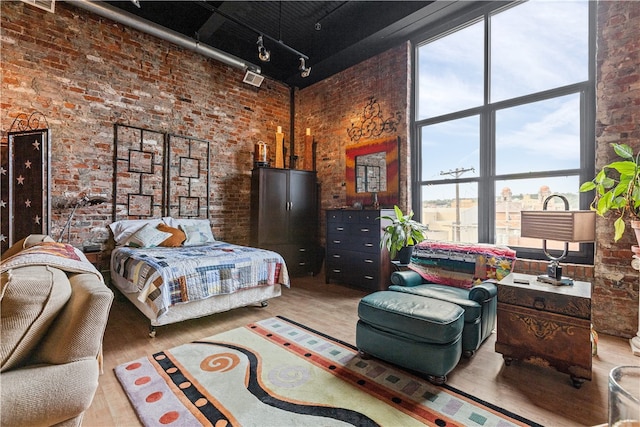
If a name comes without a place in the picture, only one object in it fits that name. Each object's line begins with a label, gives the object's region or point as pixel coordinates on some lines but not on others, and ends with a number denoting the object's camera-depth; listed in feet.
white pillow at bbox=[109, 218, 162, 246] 12.34
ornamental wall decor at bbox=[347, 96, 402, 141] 14.53
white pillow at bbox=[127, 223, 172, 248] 12.01
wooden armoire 15.85
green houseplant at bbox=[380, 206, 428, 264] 11.06
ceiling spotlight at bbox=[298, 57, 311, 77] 12.79
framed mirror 14.40
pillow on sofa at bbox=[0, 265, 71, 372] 3.41
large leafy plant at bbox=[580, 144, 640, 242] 7.20
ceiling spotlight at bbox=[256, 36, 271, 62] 11.46
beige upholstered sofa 3.30
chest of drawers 13.04
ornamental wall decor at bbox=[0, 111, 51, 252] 9.89
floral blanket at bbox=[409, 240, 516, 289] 8.94
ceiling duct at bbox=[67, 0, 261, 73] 11.30
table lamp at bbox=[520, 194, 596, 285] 6.77
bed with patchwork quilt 8.66
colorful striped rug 5.28
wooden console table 6.32
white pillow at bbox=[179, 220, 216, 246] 13.46
